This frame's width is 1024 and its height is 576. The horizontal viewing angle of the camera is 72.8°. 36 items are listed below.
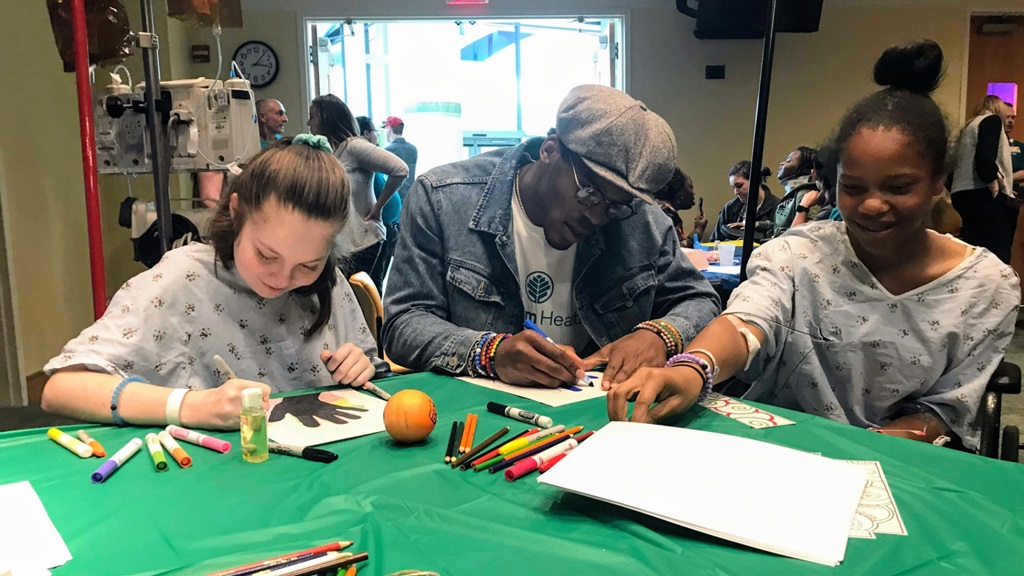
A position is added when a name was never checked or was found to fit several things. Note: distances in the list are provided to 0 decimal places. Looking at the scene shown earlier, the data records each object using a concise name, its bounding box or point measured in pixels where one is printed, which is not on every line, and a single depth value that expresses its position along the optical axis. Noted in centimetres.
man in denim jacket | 135
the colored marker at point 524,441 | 90
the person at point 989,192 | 362
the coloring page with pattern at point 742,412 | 104
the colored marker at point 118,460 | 83
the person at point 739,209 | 439
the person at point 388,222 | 415
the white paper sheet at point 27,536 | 65
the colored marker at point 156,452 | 87
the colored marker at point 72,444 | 91
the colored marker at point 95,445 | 91
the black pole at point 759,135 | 147
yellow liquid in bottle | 89
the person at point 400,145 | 544
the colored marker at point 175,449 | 88
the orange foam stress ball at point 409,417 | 94
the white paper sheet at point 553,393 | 115
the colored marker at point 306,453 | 89
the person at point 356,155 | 360
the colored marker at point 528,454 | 86
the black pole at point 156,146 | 191
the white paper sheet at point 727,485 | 69
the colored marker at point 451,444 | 89
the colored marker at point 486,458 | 87
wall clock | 511
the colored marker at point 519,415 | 102
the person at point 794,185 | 349
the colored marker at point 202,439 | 92
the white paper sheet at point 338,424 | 97
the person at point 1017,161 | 461
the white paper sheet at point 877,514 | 71
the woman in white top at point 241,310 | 107
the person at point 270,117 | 406
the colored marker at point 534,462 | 84
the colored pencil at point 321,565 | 60
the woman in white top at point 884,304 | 123
